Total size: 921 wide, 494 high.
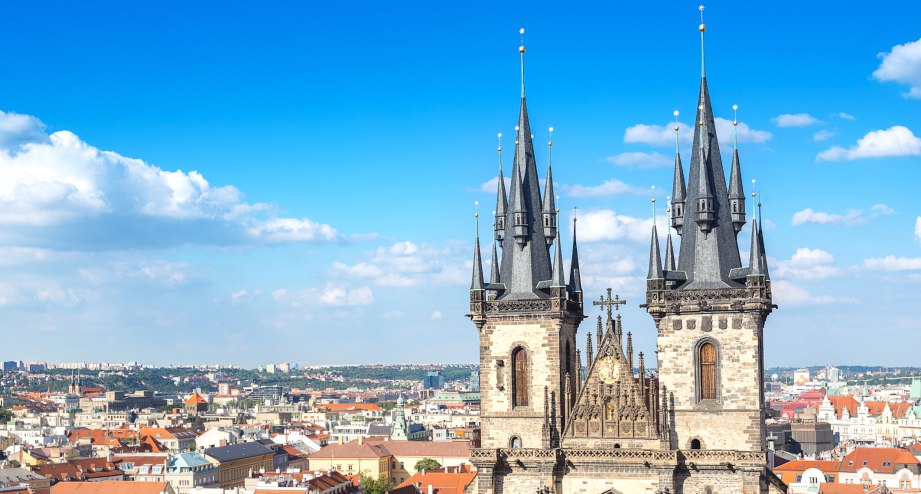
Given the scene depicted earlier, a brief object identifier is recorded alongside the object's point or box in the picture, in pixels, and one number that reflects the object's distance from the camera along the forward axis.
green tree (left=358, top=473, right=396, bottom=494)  156.70
